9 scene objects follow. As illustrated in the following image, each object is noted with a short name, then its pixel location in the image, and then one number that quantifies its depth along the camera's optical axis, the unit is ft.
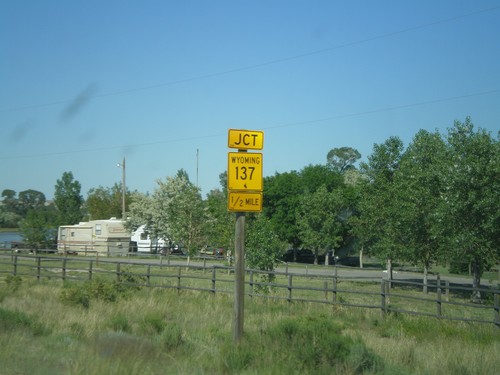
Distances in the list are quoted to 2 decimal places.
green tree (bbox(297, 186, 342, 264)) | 186.80
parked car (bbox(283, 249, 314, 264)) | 227.40
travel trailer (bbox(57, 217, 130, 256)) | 193.26
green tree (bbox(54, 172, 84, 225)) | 323.98
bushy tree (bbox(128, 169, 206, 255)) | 149.79
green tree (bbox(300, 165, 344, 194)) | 219.82
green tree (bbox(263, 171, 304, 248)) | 212.02
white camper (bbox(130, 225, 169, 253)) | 205.98
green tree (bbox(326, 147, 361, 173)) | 409.28
